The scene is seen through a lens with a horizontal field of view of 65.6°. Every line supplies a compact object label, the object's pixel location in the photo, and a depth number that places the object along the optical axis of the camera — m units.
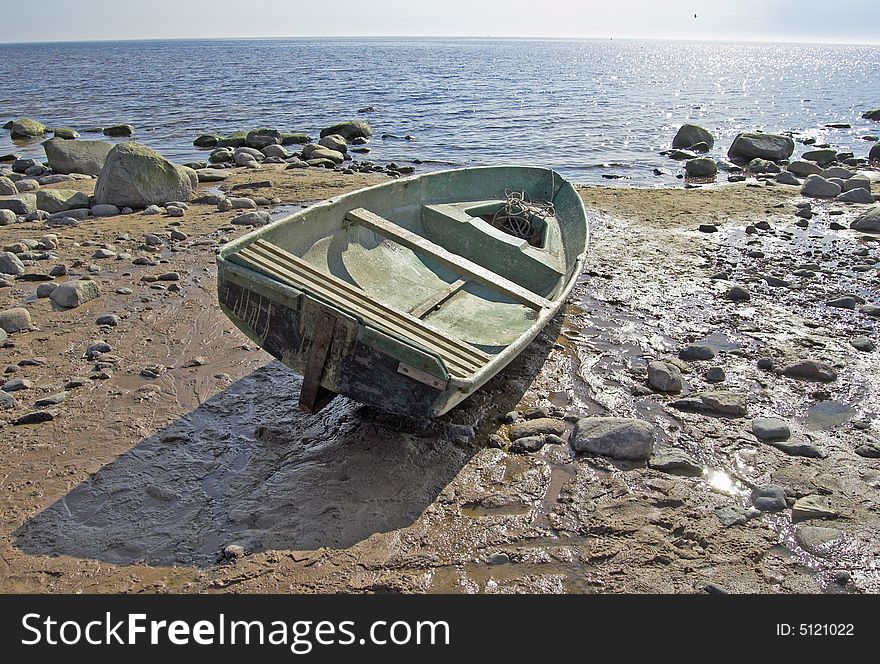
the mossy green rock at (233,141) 22.75
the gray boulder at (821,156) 20.68
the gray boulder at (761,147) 21.52
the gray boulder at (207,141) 23.15
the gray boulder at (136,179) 12.72
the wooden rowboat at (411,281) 5.23
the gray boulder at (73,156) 16.64
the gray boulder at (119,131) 26.69
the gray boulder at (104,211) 12.29
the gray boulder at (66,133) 25.44
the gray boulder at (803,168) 18.38
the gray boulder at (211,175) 15.98
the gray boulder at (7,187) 13.60
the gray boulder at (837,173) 16.64
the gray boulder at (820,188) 15.05
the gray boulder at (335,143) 22.47
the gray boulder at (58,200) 12.52
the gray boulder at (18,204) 12.11
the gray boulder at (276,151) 20.23
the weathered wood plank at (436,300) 7.04
